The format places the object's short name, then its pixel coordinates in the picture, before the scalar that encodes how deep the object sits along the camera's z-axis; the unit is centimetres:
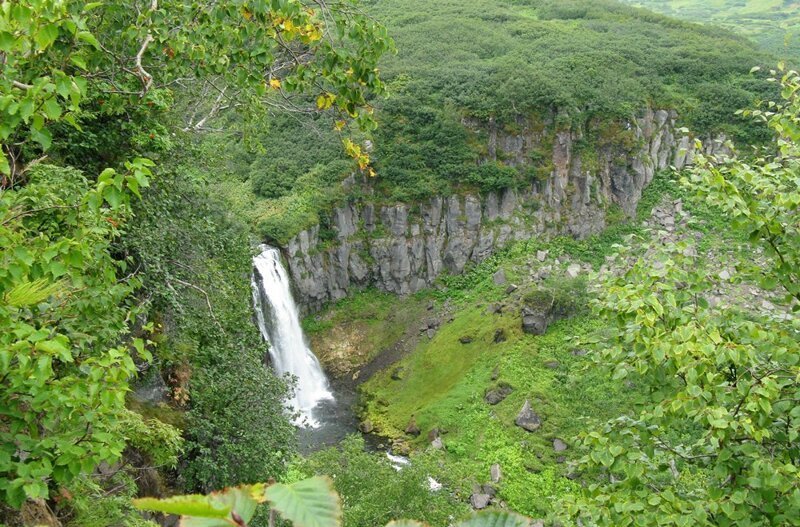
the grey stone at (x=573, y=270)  3394
